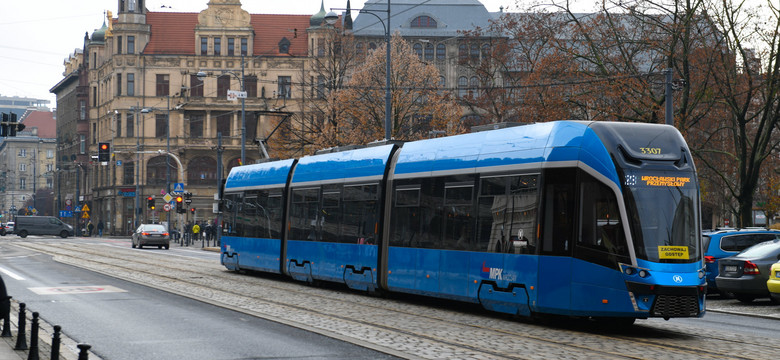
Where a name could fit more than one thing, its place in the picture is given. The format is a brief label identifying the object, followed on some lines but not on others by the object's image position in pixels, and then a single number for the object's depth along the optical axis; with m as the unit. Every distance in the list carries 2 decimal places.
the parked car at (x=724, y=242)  22.61
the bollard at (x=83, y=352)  8.00
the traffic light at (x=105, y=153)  51.22
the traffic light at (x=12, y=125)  34.53
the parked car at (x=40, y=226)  77.81
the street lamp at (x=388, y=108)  33.28
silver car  53.75
